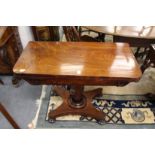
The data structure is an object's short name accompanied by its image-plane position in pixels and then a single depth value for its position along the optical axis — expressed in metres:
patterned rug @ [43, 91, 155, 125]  1.61
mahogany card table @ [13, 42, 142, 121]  1.06
